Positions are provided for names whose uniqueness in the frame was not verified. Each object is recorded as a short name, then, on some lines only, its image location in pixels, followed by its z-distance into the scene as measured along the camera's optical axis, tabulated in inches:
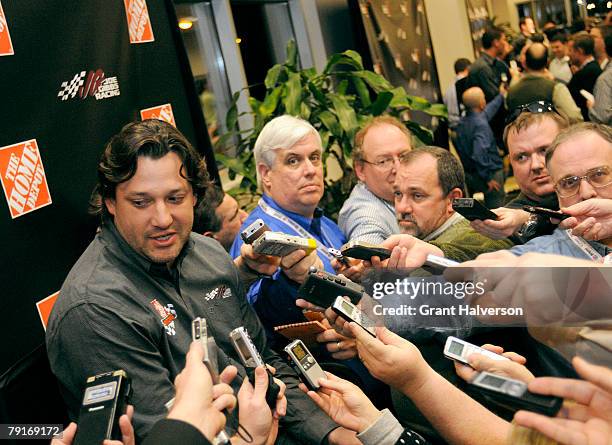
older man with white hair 114.9
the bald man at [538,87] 232.9
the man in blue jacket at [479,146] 196.4
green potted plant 179.8
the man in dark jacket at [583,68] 261.9
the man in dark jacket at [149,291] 67.2
